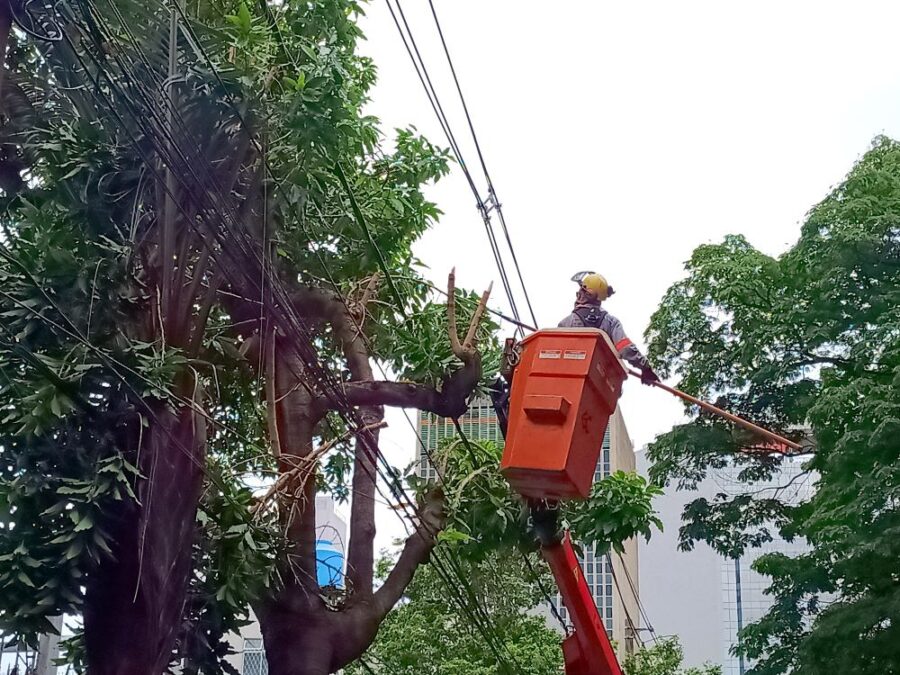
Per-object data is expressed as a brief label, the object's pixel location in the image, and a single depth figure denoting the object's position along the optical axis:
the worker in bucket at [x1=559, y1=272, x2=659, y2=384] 6.62
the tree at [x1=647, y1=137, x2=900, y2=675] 10.45
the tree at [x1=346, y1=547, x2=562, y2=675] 14.23
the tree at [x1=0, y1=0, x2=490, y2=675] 5.79
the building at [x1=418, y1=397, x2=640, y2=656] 34.38
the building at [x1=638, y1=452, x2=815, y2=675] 53.16
